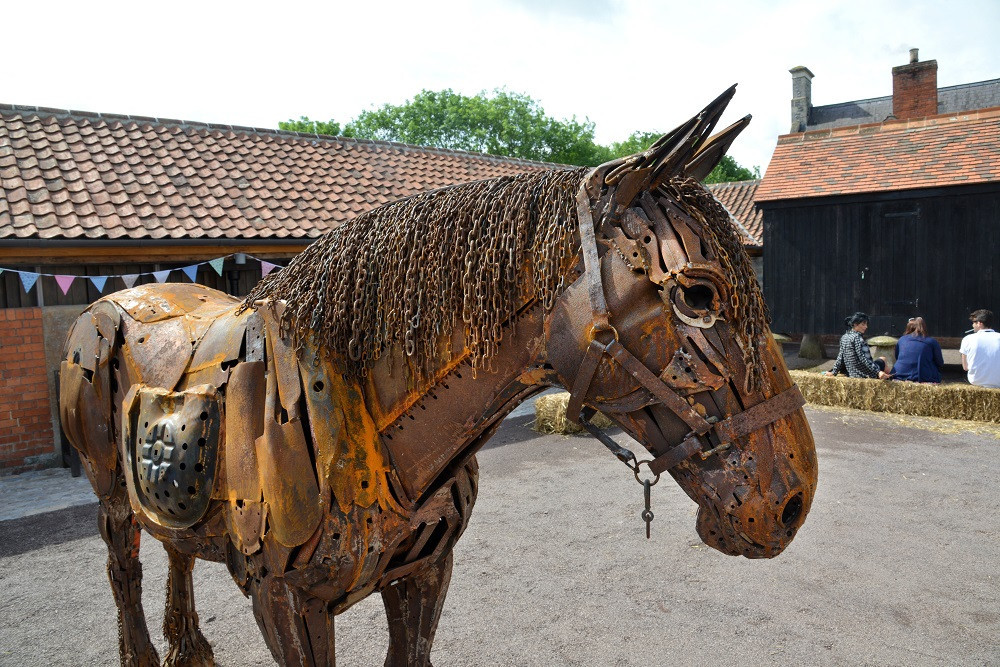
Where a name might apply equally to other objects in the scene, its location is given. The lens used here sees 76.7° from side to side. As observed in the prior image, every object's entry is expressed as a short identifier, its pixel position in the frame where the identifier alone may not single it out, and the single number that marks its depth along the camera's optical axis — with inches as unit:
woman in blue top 378.0
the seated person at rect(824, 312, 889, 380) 391.2
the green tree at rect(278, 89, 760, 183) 1732.3
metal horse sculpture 62.4
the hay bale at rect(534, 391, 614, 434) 347.3
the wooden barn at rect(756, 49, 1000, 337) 507.5
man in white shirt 351.6
